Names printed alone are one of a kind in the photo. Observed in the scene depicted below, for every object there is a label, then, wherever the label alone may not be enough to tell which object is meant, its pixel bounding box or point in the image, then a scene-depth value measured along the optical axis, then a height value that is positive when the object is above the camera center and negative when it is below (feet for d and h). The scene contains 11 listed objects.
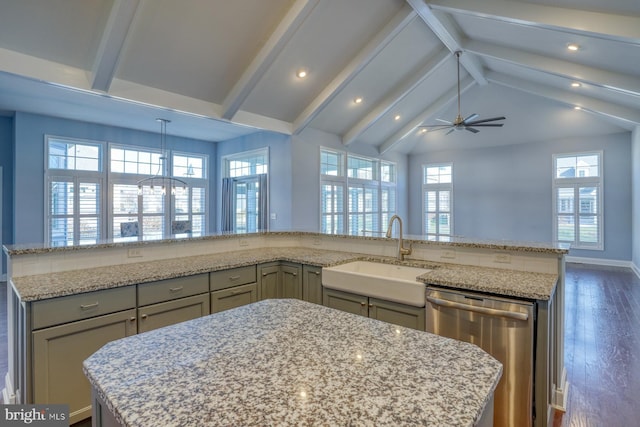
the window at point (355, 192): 23.07 +1.56
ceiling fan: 17.03 +4.70
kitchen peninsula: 5.93 -1.64
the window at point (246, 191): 21.74 +1.44
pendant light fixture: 23.12 +3.02
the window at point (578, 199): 24.11 +0.93
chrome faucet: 9.12 -1.09
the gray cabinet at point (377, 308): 6.97 -2.26
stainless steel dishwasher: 5.73 -2.36
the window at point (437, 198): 30.81 +1.28
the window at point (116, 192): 19.34 +1.30
